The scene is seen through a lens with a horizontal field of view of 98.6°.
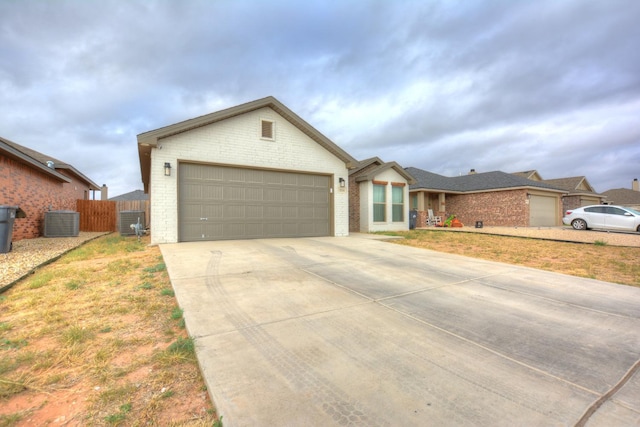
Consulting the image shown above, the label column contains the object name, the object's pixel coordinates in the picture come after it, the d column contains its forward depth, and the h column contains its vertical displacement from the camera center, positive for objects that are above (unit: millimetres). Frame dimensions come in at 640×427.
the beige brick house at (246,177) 8703 +1379
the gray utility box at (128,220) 11765 -171
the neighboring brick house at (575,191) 25358 +2020
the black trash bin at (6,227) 7188 -267
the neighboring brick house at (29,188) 9344 +1193
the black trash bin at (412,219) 16828 -344
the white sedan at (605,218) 13766 -339
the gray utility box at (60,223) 11328 -275
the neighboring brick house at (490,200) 19625 +979
